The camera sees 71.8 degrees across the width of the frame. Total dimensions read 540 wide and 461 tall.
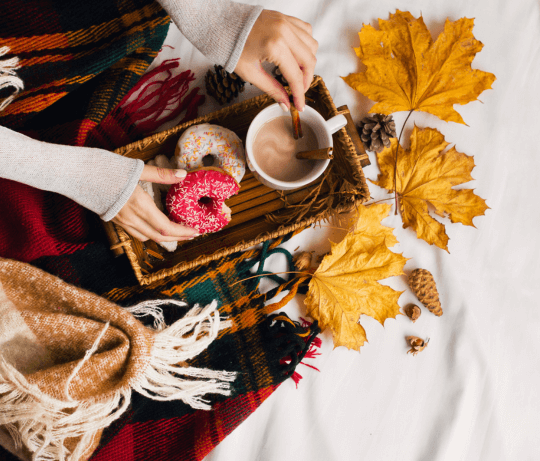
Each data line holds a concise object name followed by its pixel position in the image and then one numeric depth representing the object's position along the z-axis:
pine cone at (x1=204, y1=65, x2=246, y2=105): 0.74
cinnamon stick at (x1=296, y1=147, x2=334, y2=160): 0.60
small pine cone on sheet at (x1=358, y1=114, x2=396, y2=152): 0.75
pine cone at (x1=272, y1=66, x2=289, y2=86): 0.75
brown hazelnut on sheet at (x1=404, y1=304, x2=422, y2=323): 0.76
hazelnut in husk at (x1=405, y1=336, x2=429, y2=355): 0.76
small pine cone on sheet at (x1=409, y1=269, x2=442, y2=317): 0.76
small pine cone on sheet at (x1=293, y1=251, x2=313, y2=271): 0.75
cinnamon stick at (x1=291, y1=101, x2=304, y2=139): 0.63
